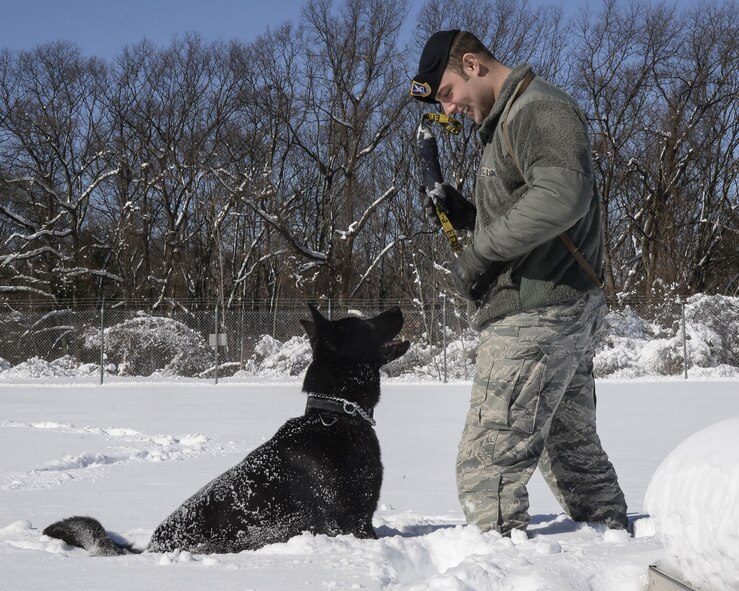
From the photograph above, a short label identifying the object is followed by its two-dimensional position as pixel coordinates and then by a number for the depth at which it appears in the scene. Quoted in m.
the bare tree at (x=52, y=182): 21.09
